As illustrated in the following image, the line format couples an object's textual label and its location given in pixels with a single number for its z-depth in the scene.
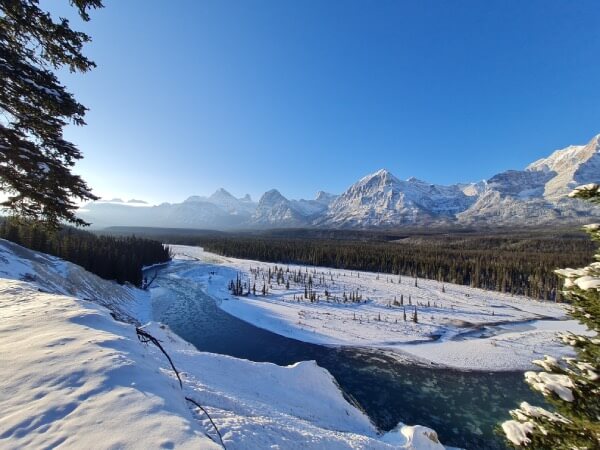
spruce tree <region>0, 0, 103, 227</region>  10.48
